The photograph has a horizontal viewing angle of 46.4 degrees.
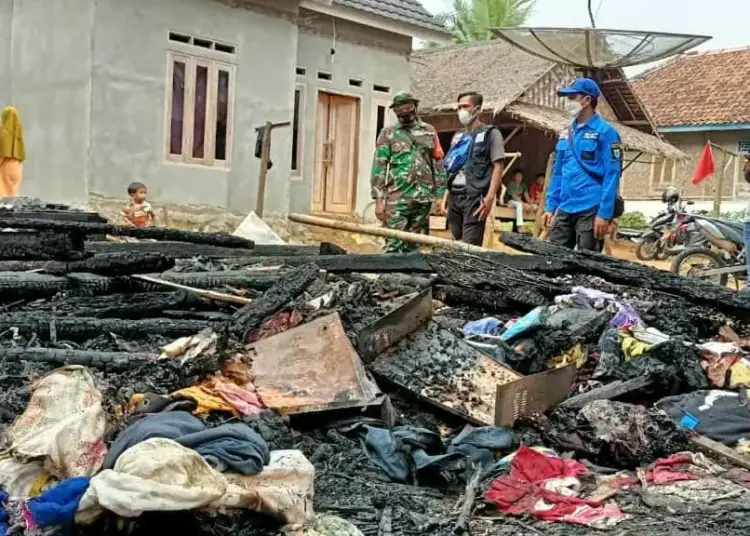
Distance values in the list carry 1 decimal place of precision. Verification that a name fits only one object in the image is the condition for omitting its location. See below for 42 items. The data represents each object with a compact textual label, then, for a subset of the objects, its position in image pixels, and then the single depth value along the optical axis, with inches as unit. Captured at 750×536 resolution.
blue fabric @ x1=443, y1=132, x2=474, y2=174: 312.8
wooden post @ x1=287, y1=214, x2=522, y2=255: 278.4
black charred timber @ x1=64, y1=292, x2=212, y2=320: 201.5
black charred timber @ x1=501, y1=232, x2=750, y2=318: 221.9
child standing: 410.6
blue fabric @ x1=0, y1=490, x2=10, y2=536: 103.0
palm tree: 1191.6
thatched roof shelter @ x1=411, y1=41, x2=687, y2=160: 698.2
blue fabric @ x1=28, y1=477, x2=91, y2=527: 98.9
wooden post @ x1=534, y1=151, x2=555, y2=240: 580.4
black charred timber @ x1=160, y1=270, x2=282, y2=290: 223.5
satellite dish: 439.8
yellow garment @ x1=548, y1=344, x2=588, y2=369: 184.4
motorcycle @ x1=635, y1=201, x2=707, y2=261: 513.9
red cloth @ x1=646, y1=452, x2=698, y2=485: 134.7
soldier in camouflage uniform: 322.0
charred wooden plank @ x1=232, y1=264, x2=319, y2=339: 180.4
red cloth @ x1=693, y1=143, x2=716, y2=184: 834.8
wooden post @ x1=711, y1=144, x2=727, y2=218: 757.9
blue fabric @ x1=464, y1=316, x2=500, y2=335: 202.8
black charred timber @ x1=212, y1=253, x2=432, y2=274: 250.2
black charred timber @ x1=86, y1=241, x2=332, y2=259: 273.1
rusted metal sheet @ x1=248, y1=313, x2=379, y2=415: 152.2
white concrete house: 445.1
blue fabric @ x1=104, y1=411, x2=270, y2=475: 109.7
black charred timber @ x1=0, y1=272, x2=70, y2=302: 211.0
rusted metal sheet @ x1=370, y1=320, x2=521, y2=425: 161.8
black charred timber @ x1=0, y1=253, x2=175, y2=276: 229.0
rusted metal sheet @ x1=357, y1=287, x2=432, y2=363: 171.0
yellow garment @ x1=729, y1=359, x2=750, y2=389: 175.9
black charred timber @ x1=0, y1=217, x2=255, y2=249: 250.2
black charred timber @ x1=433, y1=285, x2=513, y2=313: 223.5
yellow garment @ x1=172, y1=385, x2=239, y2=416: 142.9
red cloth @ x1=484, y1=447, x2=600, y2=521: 121.3
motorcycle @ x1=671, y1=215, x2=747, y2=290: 443.5
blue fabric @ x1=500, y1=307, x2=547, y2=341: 193.3
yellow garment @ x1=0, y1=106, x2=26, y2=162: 429.4
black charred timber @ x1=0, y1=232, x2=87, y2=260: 245.8
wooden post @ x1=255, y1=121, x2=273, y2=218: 484.1
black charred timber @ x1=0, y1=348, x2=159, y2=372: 161.5
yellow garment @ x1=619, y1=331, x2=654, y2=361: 181.2
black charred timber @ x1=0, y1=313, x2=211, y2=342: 182.4
